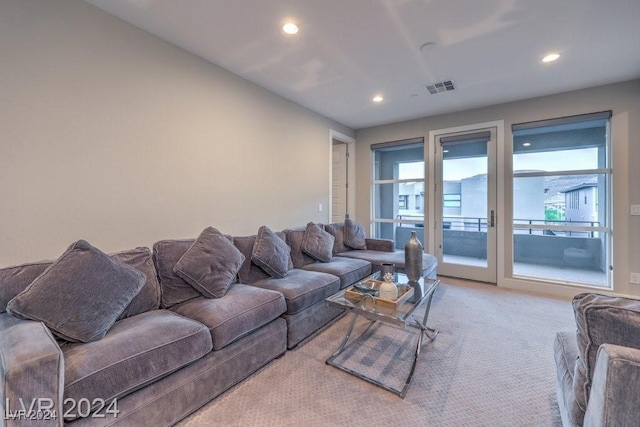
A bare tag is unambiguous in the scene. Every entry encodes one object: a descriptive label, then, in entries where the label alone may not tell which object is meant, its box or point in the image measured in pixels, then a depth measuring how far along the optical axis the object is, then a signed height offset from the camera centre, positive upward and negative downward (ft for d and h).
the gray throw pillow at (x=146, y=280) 6.38 -1.57
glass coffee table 6.23 -2.22
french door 14.05 +0.77
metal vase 8.41 -1.28
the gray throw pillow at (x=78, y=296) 4.77 -1.47
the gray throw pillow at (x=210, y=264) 7.16 -1.29
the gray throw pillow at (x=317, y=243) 11.39 -1.12
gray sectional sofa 3.87 -2.18
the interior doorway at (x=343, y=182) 18.02 +2.31
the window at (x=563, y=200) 11.96 +0.82
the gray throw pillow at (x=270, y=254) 9.04 -1.25
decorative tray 6.78 -2.04
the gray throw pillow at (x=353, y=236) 14.26 -0.98
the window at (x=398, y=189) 16.26 +1.72
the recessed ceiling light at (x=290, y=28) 7.54 +5.28
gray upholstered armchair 2.70 -1.54
